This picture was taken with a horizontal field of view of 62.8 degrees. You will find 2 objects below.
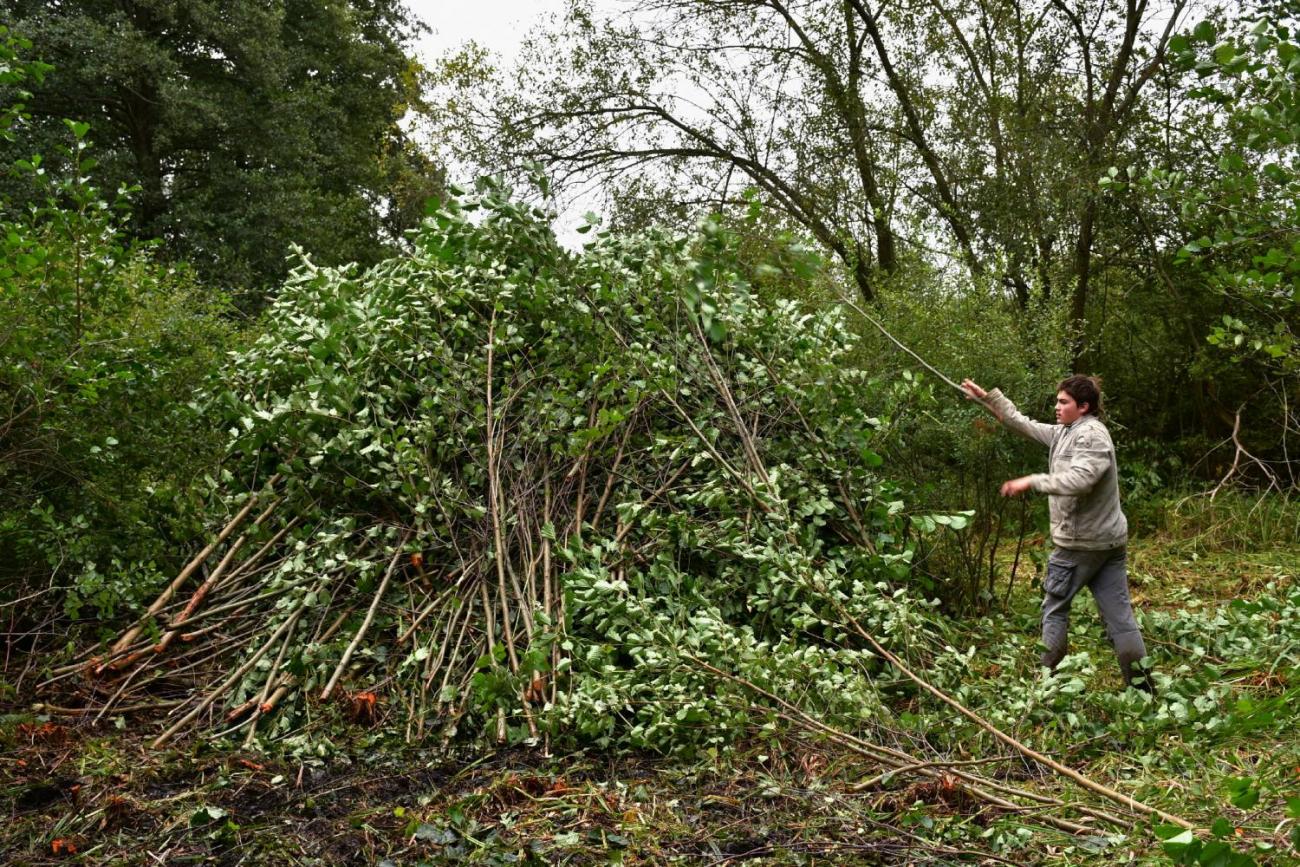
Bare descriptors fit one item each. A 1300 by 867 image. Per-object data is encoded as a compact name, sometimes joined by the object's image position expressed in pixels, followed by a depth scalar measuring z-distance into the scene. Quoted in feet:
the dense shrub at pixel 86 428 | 15.94
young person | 15.75
